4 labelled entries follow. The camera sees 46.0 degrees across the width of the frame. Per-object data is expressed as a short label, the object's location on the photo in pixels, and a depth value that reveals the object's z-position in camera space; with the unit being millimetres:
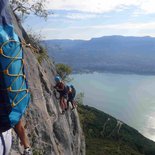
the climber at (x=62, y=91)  6891
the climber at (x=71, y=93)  7471
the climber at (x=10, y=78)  1273
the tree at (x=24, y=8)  7868
